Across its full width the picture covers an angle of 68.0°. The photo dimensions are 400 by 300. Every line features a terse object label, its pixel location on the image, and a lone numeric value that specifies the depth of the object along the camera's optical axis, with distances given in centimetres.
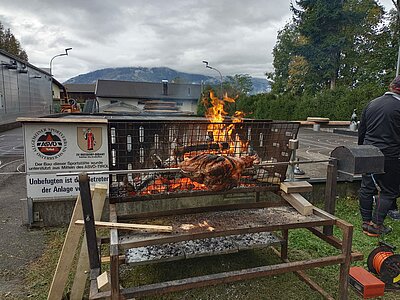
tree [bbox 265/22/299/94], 3559
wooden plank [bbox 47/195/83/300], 236
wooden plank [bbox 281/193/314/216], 270
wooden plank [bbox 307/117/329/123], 328
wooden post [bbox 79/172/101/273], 199
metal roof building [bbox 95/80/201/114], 4981
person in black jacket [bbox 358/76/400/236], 387
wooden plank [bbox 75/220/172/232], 216
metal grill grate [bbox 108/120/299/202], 258
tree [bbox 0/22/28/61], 4896
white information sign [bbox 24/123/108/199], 381
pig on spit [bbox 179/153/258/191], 240
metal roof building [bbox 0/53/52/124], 2033
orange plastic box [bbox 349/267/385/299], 264
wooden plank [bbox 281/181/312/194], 292
